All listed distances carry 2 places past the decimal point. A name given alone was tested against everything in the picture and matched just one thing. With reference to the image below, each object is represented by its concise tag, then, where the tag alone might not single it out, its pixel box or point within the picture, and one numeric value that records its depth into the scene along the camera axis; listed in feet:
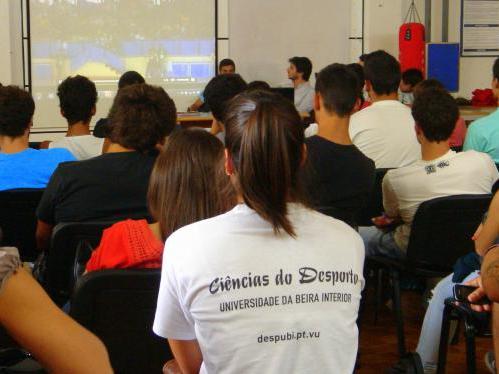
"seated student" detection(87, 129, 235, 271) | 6.97
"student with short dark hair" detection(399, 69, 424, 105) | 23.35
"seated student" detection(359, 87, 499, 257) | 11.16
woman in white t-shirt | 5.19
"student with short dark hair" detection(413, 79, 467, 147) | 17.15
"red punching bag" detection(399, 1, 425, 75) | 31.48
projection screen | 28.25
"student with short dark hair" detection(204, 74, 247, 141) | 12.62
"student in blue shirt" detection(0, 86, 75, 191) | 11.26
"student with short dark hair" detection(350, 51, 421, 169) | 14.07
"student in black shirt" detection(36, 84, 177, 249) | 9.76
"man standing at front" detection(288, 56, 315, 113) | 28.76
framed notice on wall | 34.27
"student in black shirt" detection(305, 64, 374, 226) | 10.68
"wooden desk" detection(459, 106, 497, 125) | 28.77
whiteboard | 30.94
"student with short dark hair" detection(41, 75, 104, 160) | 14.01
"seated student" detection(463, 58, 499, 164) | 13.52
